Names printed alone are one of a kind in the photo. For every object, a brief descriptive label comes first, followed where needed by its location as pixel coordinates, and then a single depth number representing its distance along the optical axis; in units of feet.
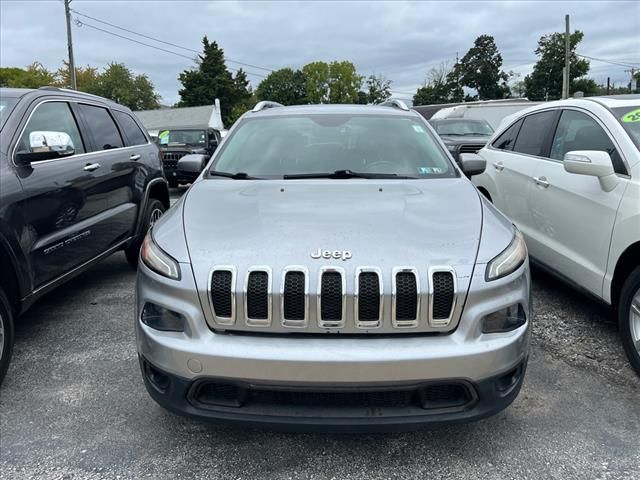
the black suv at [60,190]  10.56
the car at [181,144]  42.19
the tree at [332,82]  317.42
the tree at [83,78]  236.63
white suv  10.54
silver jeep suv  6.89
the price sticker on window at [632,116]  11.79
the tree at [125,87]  243.40
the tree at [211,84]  222.28
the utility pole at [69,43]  89.97
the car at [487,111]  69.51
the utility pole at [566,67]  114.25
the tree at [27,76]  213.05
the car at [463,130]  41.87
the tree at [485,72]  266.57
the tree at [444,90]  276.41
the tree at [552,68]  236.02
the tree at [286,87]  322.55
